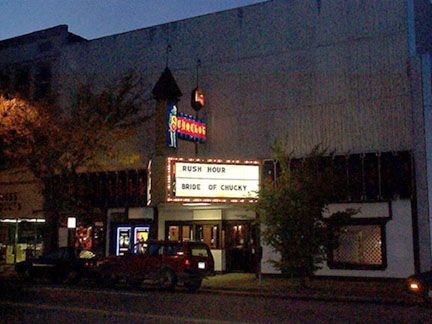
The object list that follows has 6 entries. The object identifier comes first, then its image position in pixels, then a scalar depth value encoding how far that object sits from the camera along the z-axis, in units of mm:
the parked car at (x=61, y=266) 25050
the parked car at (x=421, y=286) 16797
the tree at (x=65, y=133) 27562
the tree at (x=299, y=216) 21547
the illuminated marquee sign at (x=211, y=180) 24344
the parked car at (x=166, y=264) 21656
